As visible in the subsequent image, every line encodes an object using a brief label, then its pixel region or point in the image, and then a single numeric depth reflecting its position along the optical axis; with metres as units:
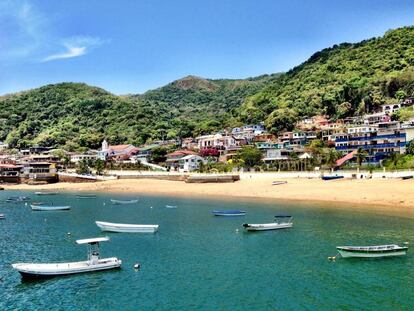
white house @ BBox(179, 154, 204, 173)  131.90
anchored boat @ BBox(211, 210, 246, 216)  61.52
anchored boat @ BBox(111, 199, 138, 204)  82.06
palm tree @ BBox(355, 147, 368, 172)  97.51
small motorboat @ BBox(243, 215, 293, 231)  50.84
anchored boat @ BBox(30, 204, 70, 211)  74.12
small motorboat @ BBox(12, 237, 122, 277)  32.16
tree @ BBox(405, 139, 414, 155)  97.88
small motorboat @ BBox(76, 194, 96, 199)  94.38
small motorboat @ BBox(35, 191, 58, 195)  105.75
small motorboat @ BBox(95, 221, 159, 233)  50.59
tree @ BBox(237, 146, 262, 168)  120.25
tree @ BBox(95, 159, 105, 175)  132.00
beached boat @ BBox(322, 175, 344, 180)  87.44
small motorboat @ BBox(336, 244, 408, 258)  37.51
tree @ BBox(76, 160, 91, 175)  134.50
